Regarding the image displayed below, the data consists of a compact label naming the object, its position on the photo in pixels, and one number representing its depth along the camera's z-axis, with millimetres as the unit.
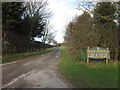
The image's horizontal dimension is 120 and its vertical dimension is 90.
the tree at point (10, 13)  15801
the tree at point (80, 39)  9938
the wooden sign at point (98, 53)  8945
